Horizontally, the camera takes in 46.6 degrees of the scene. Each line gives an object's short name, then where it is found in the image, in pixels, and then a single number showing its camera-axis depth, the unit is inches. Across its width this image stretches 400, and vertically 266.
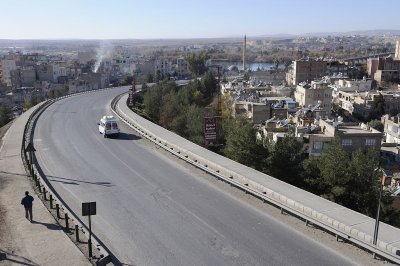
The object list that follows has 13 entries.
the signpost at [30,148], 686.5
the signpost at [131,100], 1738.8
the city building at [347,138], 1537.9
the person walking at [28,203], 509.5
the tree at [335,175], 634.9
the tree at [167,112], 1634.7
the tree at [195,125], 1156.6
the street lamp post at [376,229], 405.7
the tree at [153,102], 1812.3
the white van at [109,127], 1001.5
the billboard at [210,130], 863.7
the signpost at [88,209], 414.0
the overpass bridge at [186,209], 424.5
